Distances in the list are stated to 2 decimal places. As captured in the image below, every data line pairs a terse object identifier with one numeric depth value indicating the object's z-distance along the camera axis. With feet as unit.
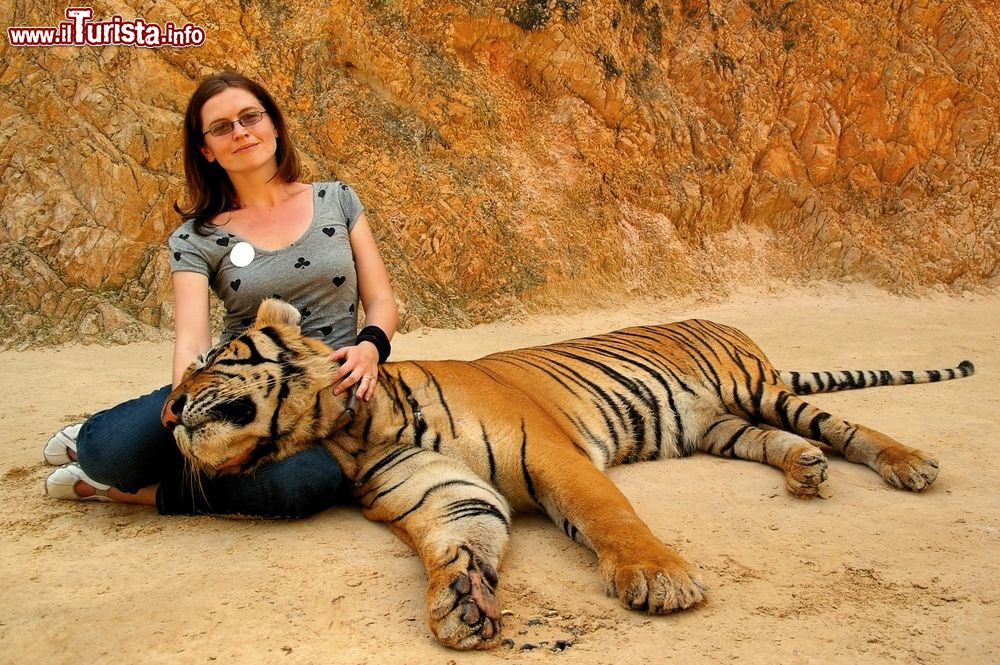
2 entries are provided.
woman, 7.59
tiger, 6.27
